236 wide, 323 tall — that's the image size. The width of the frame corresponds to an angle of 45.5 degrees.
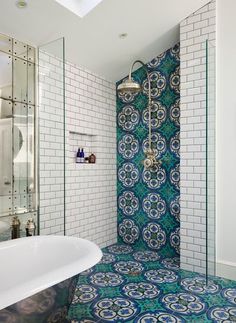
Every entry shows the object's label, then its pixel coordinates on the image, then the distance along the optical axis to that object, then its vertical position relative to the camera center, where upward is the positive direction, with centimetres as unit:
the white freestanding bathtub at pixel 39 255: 212 -77
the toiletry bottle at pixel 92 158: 374 +0
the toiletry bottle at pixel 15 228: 266 -66
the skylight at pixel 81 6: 259 +144
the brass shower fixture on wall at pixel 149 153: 367 +8
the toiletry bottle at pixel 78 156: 355 +3
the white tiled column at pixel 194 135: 305 +27
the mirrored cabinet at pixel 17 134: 269 +25
